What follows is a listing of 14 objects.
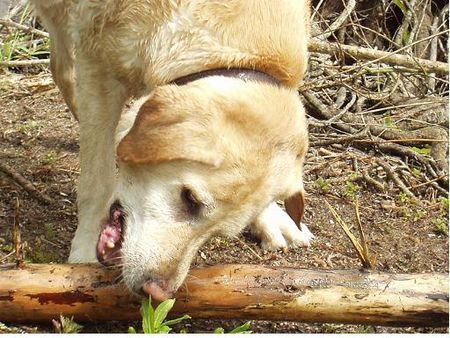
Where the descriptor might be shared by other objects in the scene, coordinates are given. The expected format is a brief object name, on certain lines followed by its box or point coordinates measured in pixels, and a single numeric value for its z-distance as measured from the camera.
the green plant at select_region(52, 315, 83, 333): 2.81
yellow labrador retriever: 2.79
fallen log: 2.83
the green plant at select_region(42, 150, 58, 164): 4.57
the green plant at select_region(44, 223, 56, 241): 3.79
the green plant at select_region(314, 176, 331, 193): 4.60
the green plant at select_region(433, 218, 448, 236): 4.36
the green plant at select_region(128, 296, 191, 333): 2.76
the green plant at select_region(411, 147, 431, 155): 5.11
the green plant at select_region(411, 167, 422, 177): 4.92
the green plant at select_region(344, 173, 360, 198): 4.60
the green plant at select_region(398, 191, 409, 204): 4.64
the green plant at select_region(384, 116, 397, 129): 5.31
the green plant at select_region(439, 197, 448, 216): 4.59
